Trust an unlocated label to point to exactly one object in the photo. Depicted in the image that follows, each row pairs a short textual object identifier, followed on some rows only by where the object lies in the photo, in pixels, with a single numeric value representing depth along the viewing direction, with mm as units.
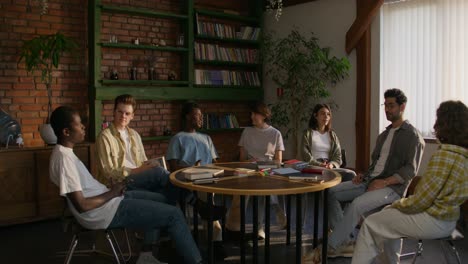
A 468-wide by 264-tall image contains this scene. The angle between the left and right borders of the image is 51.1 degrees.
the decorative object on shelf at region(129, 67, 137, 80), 5977
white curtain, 5246
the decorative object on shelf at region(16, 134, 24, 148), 4862
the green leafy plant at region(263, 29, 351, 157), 6371
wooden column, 6055
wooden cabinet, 4695
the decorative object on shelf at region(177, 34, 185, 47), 6449
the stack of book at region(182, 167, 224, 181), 3251
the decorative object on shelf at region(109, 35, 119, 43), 5774
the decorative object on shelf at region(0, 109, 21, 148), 4766
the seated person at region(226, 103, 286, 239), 4666
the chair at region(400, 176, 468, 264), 2883
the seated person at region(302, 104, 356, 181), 4578
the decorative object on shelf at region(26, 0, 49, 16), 5116
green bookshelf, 5543
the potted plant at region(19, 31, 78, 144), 4832
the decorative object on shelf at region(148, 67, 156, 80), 6160
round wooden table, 2980
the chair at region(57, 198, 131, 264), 3074
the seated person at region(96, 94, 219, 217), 3742
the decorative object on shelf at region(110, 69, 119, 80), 5748
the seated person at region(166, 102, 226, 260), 4359
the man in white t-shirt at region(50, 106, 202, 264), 2912
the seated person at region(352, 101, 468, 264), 2777
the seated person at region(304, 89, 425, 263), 3547
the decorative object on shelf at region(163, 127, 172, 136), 6410
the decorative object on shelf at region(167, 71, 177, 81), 6371
